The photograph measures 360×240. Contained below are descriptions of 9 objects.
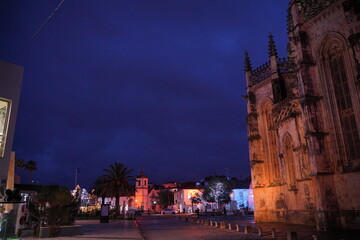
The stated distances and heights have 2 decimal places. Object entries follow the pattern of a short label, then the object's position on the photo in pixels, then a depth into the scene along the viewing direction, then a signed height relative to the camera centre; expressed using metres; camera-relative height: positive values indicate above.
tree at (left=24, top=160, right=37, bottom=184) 84.69 +12.34
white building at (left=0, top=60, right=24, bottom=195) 18.14 +6.44
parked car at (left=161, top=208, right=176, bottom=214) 79.25 -1.49
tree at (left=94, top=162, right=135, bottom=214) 47.72 +3.90
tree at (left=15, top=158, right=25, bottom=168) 71.76 +11.40
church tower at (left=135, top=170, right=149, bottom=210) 114.94 +5.23
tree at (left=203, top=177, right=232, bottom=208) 69.38 +3.14
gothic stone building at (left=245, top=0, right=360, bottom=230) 20.17 +6.06
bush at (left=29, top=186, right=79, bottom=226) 17.83 +0.13
